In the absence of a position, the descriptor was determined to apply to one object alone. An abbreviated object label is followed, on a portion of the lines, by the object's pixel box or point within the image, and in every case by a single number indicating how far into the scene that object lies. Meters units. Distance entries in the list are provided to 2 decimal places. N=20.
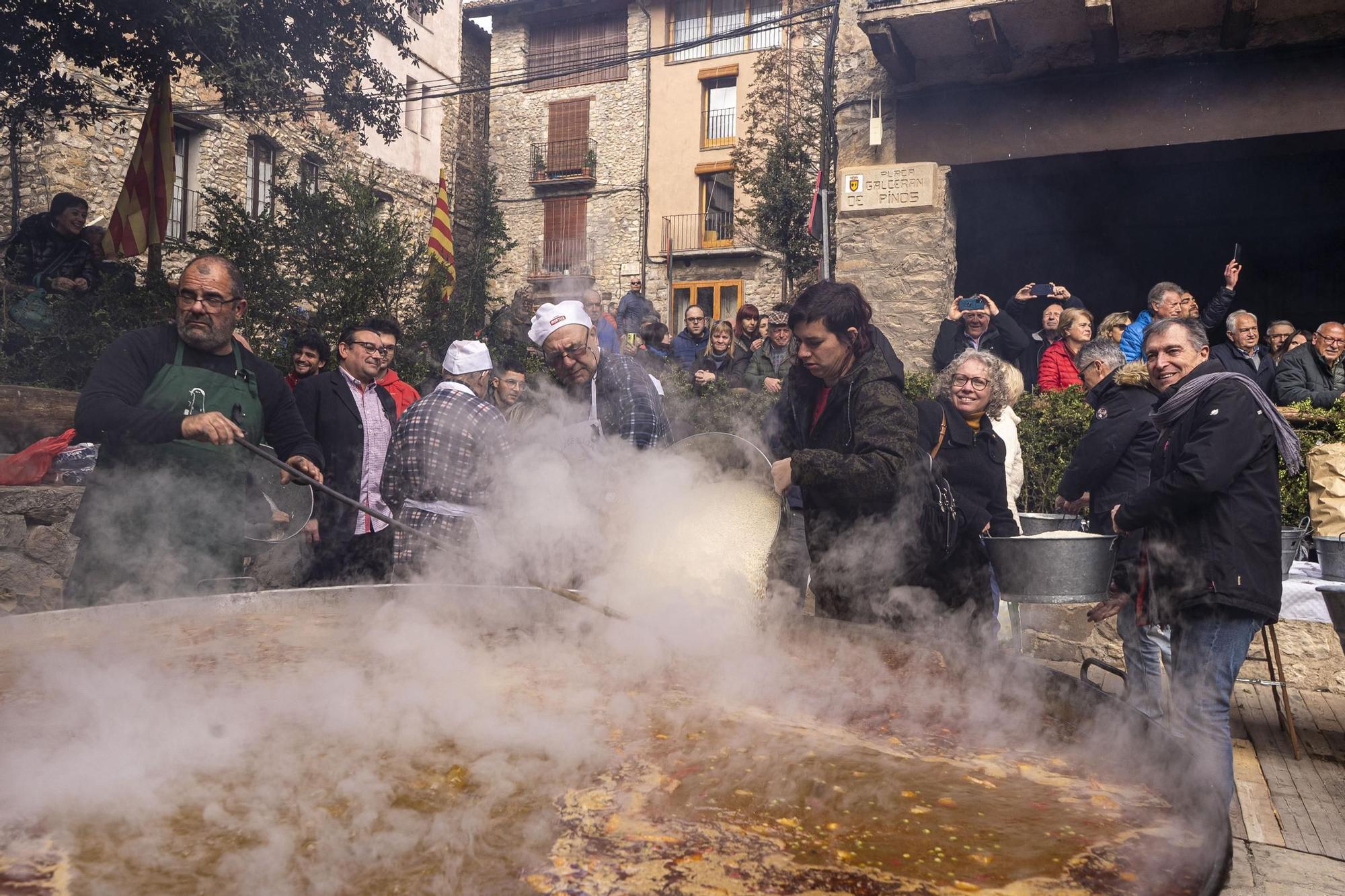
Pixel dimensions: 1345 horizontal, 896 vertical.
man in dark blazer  4.54
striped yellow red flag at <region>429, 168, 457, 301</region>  13.59
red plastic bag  5.07
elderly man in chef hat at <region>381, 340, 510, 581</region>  3.47
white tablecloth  4.24
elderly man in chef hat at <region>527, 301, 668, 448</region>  3.36
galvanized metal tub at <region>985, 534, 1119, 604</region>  3.10
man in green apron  3.08
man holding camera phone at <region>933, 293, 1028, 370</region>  7.00
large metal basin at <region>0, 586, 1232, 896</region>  1.69
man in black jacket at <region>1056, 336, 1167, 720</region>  3.79
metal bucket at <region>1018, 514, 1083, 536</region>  4.18
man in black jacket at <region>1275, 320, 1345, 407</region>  6.46
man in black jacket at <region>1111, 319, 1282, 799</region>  2.83
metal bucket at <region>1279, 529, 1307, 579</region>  3.95
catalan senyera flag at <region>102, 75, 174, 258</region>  6.88
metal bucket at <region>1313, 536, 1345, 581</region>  3.44
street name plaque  8.48
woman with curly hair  3.37
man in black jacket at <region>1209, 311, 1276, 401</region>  6.64
